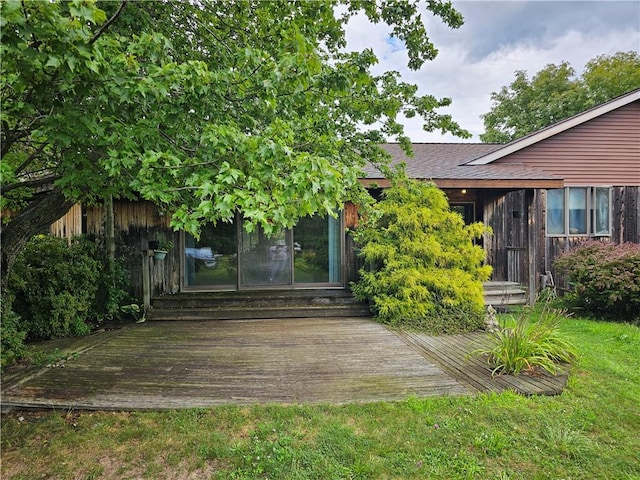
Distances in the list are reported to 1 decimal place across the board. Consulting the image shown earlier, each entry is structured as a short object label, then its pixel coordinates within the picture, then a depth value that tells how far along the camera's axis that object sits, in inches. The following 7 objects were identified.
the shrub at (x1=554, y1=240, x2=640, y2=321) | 235.6
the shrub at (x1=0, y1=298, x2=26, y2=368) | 136.3
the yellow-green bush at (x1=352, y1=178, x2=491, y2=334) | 227.8
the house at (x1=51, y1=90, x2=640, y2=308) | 270.8
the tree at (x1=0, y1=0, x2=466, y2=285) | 80.7
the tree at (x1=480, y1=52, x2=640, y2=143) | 712.4
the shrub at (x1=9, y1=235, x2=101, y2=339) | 189.6
